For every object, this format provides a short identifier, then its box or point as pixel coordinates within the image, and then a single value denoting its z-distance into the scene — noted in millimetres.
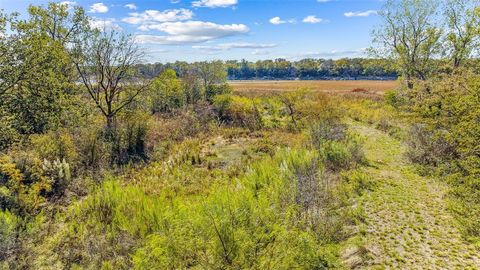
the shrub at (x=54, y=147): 12688
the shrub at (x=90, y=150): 13695
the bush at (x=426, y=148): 12375
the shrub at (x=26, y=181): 9172
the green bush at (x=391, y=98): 26966
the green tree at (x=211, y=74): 33256
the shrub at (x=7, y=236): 6609
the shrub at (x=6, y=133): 10411
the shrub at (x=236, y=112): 25206
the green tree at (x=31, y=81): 10680
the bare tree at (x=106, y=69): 18938
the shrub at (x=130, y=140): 15859
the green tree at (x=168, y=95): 27425
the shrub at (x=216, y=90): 32431
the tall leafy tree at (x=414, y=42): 23406
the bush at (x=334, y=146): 13297
